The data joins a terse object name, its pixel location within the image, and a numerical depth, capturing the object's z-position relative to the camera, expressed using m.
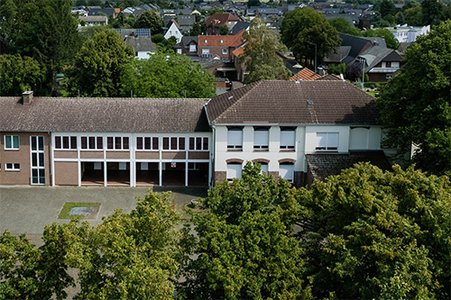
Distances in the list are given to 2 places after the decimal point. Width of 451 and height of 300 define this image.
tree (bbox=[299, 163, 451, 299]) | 18.94
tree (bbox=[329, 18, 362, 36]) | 115.38
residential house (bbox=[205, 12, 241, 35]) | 147.40
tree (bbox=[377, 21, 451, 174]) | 32.31
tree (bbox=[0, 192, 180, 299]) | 18.36
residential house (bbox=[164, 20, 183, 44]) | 137.38
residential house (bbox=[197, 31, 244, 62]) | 101.94
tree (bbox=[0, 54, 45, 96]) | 59.41
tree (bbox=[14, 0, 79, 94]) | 63.44
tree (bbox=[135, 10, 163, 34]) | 146.25
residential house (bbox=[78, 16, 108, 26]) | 170.84
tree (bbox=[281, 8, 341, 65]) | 87.06
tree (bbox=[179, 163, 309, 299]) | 20.14
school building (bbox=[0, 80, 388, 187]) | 38.91
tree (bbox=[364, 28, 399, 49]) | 109.50
